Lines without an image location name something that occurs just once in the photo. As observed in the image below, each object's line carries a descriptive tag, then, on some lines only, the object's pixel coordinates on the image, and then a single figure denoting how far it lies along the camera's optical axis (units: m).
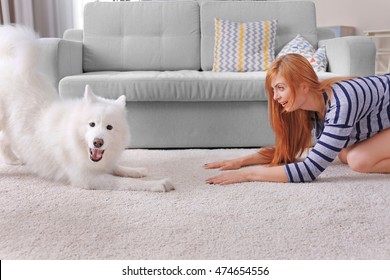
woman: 1.60
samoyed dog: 1.64
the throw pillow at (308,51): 2.73
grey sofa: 2.36
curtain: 4.36
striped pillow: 2.88
